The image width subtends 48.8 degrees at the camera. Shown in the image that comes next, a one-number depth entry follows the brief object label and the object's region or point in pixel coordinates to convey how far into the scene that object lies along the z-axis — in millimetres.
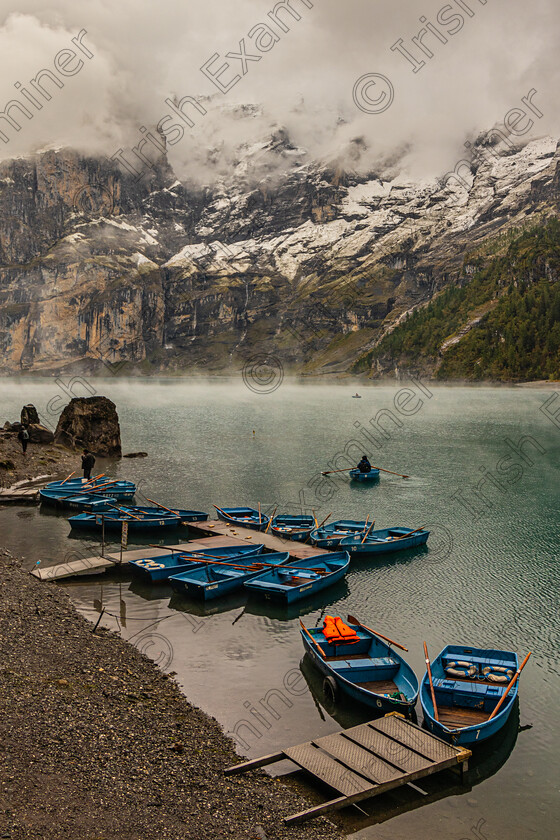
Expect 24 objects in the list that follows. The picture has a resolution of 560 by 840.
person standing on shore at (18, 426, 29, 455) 71062
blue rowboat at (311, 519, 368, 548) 44719
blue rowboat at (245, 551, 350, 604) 34625
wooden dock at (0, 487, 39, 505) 56688
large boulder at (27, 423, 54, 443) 81312
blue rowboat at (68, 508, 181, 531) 48469
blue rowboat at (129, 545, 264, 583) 37500
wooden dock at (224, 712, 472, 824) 17406
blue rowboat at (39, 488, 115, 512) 53750
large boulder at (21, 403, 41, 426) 82375
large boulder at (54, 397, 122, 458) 83688
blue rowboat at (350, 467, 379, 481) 74125
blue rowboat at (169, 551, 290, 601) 34719
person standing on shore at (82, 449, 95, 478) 62988
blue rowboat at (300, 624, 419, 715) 22609
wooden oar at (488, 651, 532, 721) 21359
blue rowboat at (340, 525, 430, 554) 44625
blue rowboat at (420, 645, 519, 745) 20438
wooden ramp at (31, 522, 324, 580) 36697
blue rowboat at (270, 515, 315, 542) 47212
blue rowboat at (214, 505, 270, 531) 49531
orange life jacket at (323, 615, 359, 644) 26578
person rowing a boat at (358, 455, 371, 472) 74012
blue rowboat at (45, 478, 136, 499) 58906
